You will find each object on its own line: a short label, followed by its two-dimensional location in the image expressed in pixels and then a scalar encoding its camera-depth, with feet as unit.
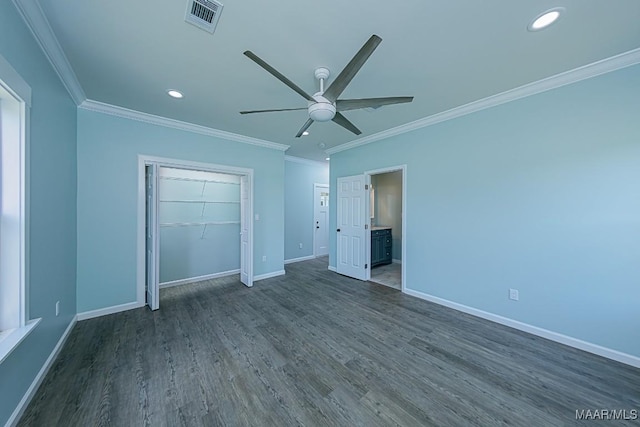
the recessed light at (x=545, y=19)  5.18
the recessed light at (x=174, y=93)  8.59
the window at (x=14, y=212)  4.88
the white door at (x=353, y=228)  14.65
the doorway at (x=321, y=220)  21.26
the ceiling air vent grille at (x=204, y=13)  4.97
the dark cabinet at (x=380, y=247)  17.04
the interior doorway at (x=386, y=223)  17.30
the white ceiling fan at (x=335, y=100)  5.23
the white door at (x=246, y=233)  13.58
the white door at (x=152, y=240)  10.30
